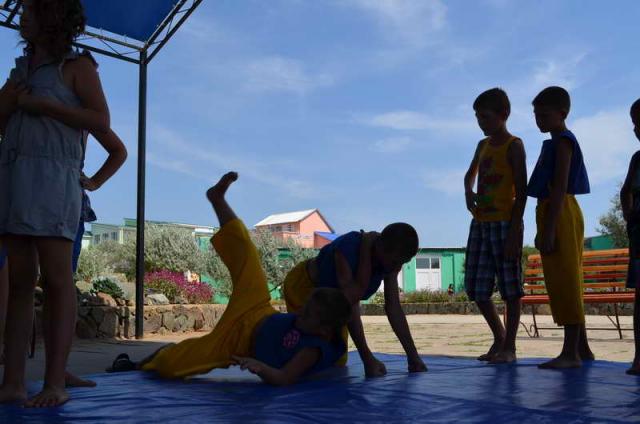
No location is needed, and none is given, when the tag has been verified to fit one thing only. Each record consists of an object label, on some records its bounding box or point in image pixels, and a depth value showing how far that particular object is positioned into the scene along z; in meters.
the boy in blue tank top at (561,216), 3.05
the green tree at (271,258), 17.80
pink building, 38.75
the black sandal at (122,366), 3.14
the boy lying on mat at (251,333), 2.52
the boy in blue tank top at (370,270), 2.72
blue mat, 1.80
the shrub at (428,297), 16.02
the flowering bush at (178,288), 9.86
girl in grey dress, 1.99
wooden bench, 6.09
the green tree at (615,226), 21.47
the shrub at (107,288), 7.99
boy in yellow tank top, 3.39
